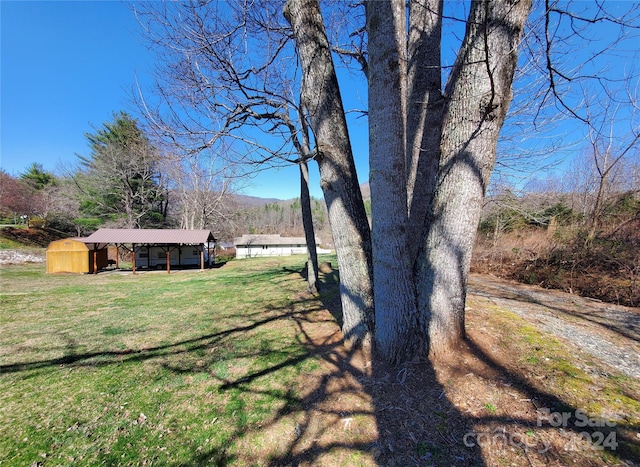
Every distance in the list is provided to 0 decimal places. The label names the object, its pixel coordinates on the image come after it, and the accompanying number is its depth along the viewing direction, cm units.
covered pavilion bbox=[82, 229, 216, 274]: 1498
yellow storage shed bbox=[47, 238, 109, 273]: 1418
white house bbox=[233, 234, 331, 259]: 2800
